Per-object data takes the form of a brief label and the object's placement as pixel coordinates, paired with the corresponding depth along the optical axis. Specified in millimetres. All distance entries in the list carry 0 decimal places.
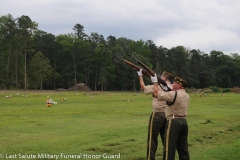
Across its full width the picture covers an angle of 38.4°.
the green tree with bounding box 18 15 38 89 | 84812
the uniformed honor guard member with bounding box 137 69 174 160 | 10062
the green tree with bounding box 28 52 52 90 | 91125
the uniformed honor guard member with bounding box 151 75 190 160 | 8797
